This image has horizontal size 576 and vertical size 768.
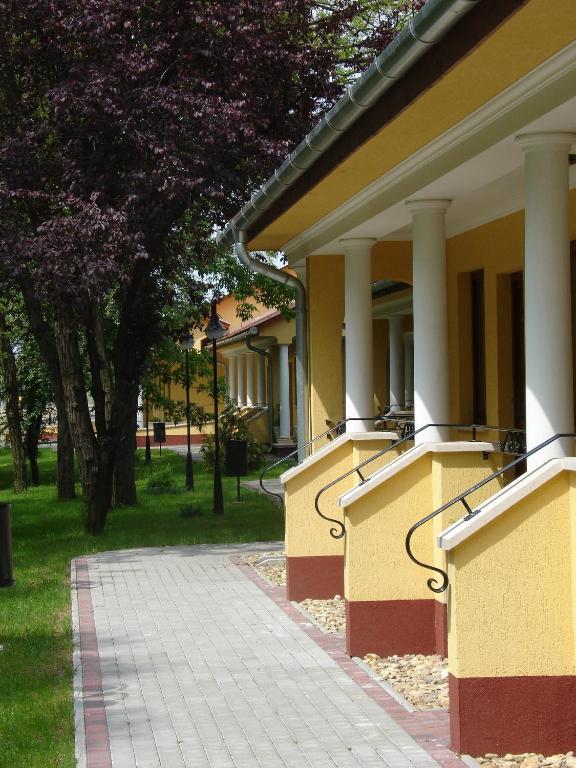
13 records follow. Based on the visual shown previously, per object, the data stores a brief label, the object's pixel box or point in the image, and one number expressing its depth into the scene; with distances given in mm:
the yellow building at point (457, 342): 6055
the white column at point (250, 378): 43500
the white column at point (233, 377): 49675
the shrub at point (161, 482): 25844
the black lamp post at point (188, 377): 25000
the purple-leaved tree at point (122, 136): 15086
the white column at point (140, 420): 55578
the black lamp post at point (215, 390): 19891
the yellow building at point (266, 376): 34500
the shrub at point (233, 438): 30625
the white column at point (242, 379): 47125
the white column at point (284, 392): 34094
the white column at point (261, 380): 38875
